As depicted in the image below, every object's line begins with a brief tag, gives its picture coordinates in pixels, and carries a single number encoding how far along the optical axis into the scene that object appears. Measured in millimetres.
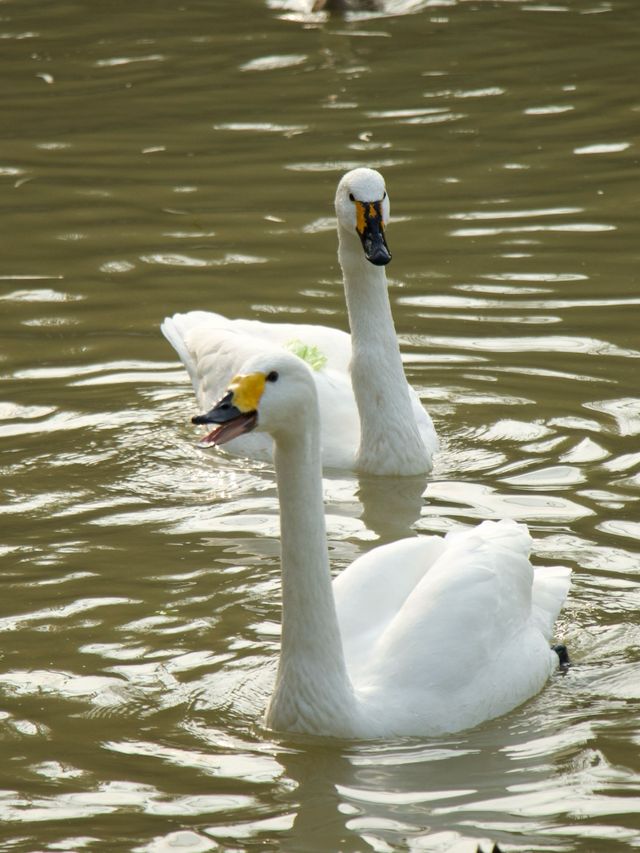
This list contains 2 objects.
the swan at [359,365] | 17937
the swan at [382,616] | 11492
